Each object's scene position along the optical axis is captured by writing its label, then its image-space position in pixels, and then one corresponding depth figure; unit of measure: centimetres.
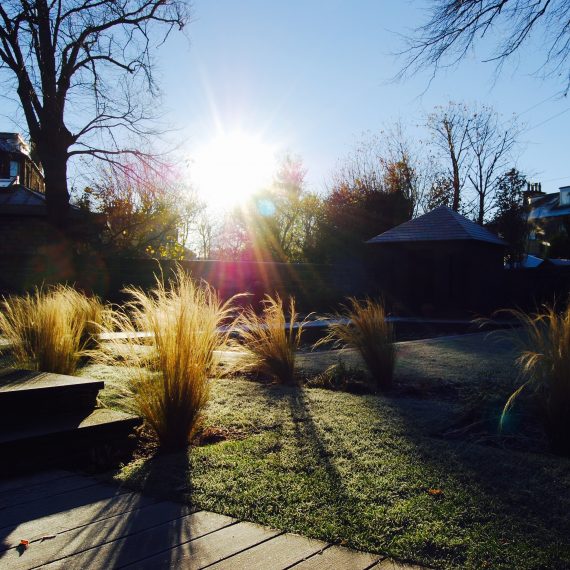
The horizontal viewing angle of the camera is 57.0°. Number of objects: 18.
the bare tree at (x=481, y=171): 2052
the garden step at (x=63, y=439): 238
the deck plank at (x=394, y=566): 148
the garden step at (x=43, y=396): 266
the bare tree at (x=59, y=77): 1140
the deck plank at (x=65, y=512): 176
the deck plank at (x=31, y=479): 221
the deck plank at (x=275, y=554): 151
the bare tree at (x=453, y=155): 2081
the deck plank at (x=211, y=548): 153
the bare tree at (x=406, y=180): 1931
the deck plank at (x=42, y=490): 205
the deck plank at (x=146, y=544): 154
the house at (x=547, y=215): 3256
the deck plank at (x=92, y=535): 158
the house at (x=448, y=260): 1357
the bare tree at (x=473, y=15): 395
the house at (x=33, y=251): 1152
